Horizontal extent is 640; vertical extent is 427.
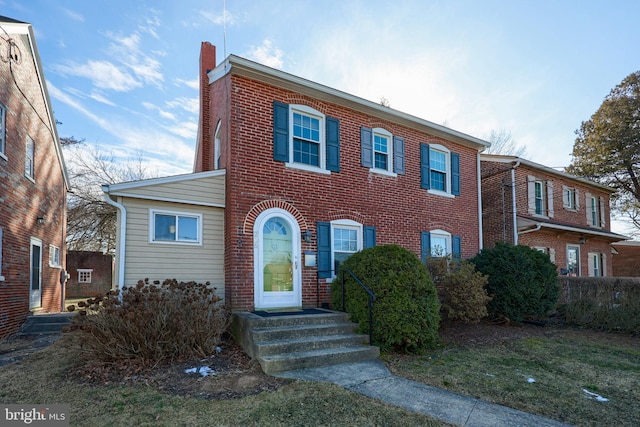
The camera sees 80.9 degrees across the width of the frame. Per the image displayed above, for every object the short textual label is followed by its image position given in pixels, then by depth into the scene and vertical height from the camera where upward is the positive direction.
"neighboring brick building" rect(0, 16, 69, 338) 8.81 +1.70
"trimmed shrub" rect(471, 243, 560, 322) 9.16 -0.93
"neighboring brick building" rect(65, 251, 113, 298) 19.09 -1.41
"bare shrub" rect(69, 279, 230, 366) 5.41 -1.23
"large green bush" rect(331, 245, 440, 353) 6.38 -0.98
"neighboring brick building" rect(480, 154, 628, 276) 13.74 +1.24
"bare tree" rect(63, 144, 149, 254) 19.91 +2.58
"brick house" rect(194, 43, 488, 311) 7.82 +1.62
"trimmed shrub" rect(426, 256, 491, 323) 7.95 -1.01
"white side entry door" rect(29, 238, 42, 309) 10.52 -0.86
